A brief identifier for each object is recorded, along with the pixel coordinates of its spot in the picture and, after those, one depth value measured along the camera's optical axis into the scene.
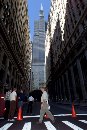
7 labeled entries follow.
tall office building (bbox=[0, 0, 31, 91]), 14.02
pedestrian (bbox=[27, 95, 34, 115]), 8.04
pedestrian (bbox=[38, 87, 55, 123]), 4.29
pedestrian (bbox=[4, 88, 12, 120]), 5.49
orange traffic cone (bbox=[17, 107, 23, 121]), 5.27
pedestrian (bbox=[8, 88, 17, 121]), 5.36
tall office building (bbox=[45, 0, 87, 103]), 15.81
